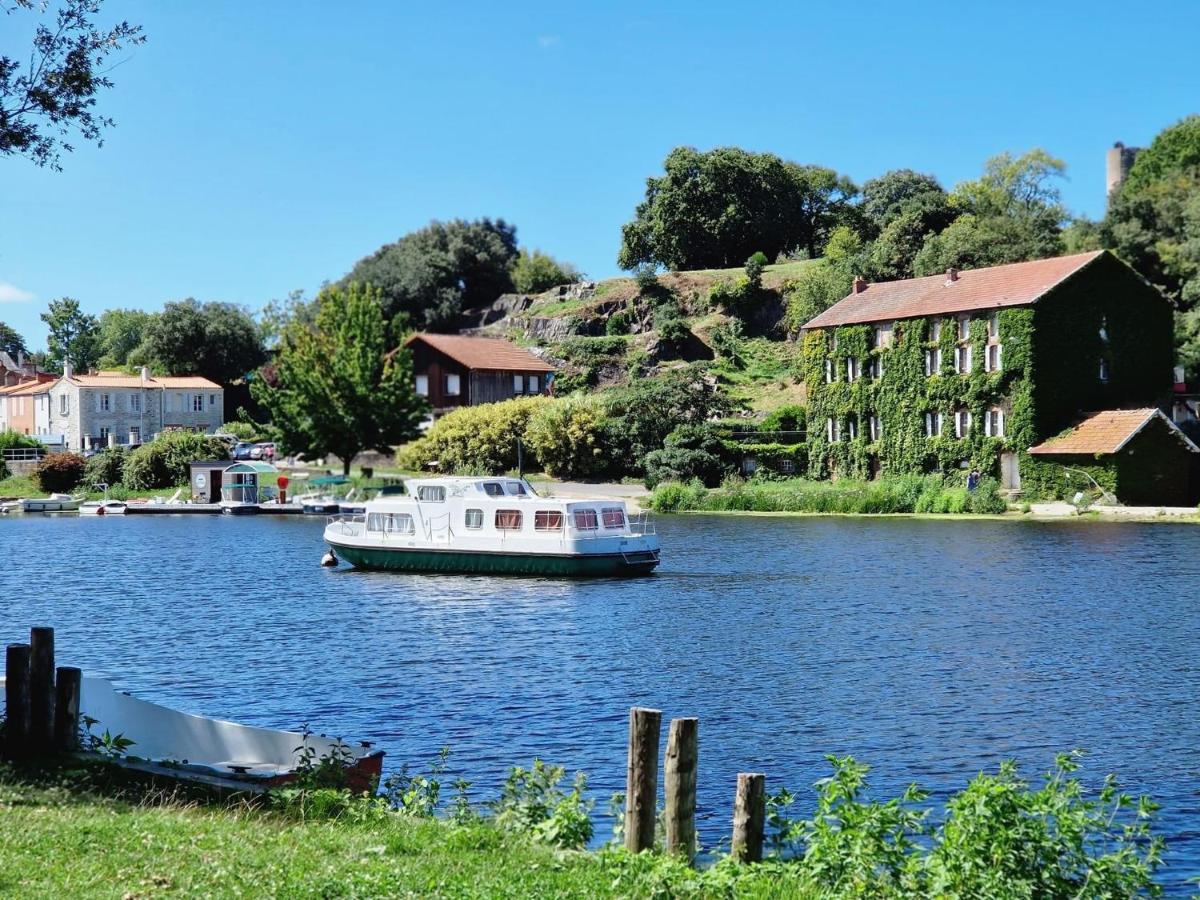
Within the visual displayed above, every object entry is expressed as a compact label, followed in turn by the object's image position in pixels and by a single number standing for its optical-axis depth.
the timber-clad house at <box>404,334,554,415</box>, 108.00
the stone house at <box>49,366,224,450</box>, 115.06
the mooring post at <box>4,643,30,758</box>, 16.67
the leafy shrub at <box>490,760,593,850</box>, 14.30
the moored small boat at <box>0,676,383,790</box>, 17.47
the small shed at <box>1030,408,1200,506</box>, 67.56
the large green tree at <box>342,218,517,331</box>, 130.12
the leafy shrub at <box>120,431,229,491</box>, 97.88
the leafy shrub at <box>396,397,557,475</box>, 91.38
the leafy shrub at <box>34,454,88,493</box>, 99.25
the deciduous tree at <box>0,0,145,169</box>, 18.98
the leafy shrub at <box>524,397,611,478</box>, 87.38
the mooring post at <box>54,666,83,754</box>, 16.86
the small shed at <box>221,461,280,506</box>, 89.44
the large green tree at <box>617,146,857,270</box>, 124.25
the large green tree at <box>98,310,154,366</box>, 176.94
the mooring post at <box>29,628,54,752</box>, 16.73
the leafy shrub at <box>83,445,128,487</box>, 99.38
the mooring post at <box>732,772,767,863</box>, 13.07
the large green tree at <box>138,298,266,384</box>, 126.38
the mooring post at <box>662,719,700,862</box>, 13.16
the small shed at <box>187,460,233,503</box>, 92.31
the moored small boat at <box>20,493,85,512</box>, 91.75
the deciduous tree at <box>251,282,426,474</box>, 91.94
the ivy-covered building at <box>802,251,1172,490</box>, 72.88
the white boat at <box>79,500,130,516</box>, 89.44
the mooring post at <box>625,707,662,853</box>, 13.30
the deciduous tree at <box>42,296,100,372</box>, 181.88
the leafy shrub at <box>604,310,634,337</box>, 117.12
